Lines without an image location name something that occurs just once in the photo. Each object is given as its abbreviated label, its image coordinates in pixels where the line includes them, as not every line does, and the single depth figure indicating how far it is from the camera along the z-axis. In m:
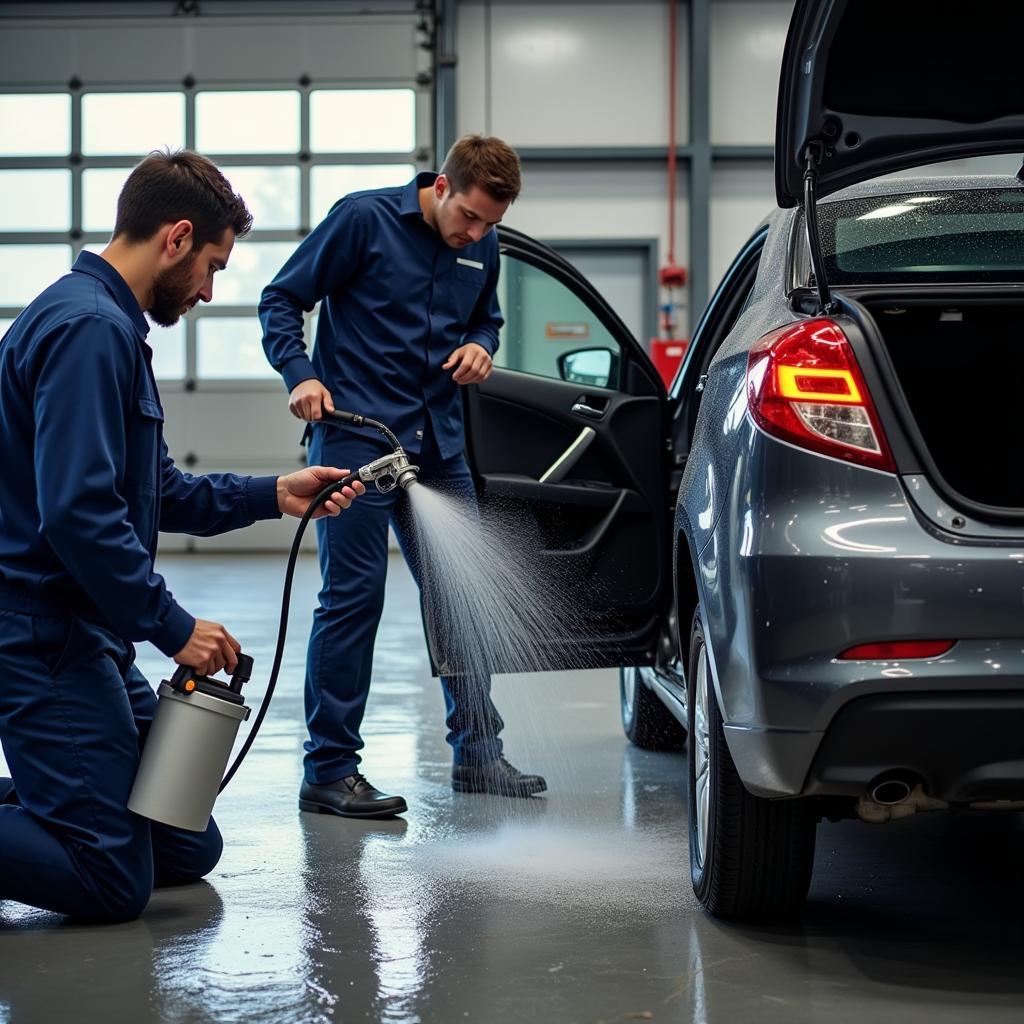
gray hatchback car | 2.31
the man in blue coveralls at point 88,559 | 2.74
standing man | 4.02
